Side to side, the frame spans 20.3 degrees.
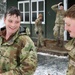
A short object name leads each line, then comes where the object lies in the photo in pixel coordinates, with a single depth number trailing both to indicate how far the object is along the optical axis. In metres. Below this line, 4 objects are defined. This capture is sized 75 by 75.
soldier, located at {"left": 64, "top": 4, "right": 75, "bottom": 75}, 1.51
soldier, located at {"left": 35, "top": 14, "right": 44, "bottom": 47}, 10.37
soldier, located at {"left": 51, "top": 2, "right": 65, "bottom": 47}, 9.74
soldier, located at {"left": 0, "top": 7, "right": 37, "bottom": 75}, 1.70
